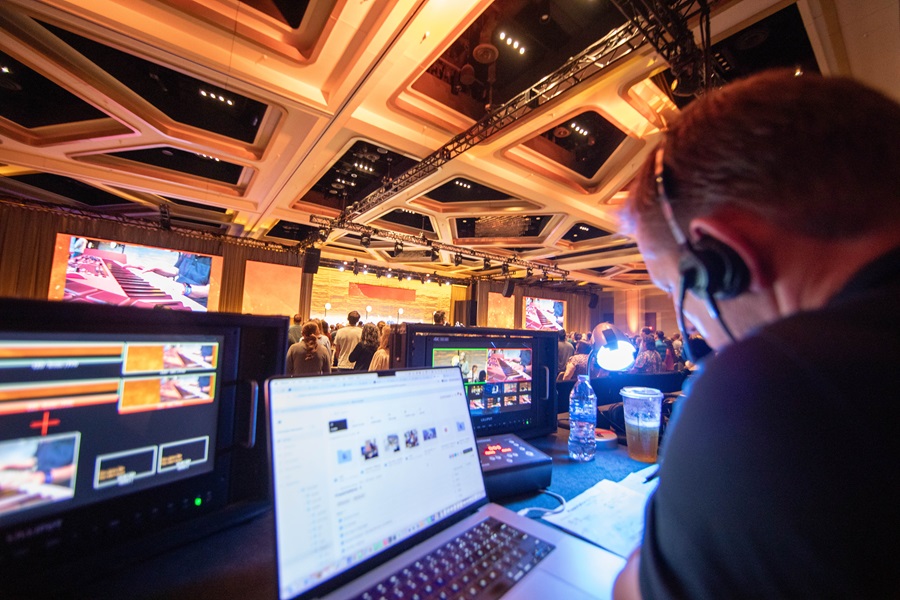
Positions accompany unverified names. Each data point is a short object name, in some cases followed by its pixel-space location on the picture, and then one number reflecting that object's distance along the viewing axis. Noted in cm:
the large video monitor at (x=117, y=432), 50
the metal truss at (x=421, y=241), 621
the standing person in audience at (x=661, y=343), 664
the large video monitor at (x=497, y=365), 115
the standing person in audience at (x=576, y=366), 418
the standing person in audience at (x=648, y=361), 452
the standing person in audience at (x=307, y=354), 354
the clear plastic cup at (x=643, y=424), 127
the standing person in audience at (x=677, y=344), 739
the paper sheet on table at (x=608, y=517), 76
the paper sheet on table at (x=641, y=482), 100
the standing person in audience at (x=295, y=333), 485
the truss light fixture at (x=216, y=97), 346
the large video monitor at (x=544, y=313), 1272
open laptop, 54
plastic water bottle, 127
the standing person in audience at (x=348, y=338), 524
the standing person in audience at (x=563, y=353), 563
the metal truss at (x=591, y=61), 229
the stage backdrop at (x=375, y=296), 964
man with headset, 28
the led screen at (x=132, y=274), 602
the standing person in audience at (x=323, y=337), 429
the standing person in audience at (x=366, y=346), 455
